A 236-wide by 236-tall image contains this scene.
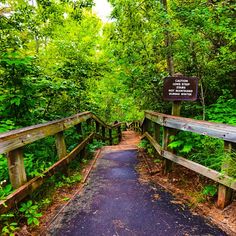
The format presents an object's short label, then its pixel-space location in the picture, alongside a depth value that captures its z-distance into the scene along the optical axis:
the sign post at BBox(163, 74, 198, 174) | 3.88
